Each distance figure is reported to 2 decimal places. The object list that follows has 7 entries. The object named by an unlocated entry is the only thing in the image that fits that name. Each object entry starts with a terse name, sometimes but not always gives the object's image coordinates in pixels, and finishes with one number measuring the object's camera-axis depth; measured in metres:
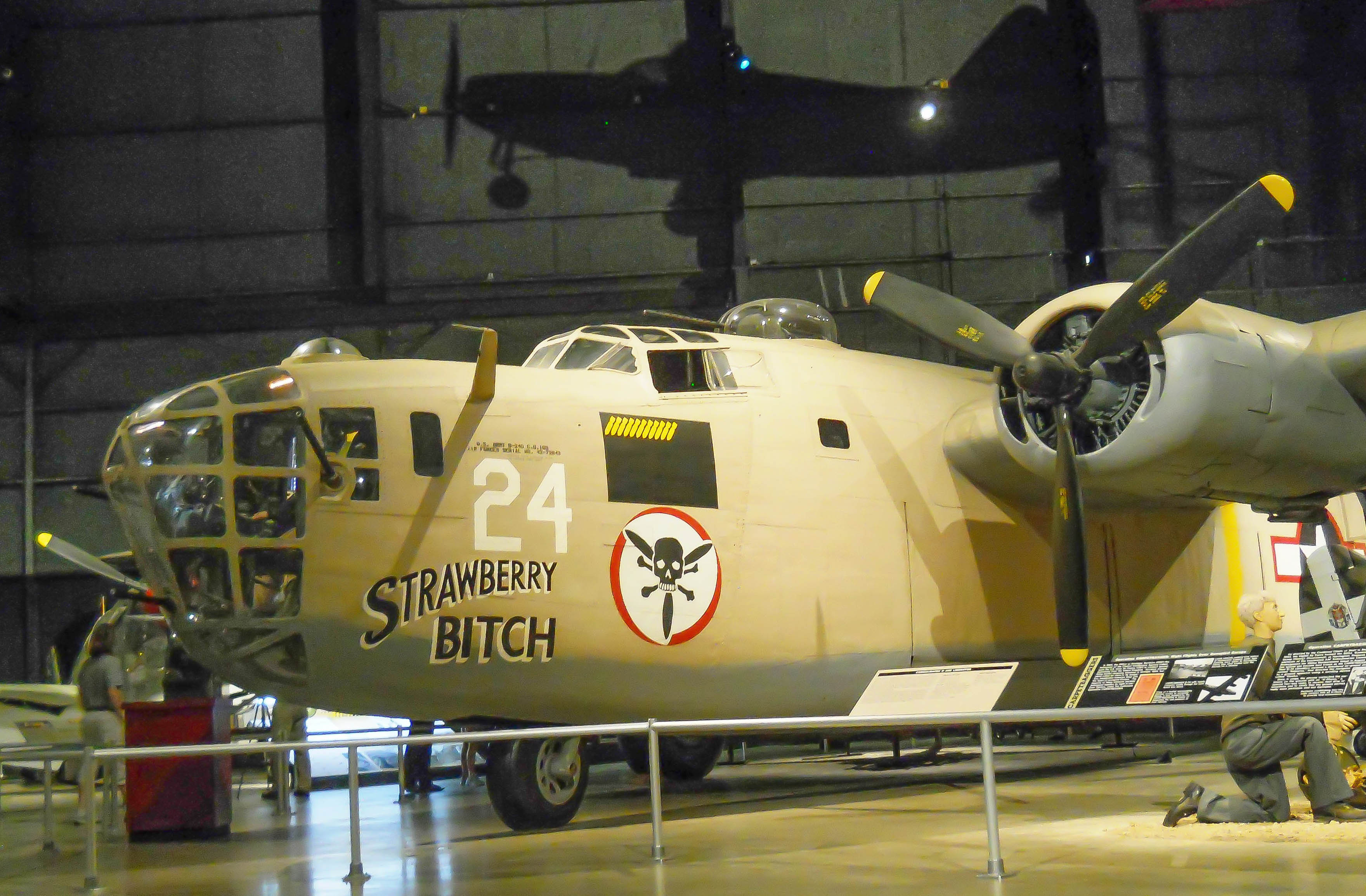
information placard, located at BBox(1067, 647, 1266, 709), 6.82
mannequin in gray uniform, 7.22
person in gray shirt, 14.51
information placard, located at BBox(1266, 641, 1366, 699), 6.55
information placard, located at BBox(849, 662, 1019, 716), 7.21
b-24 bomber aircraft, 8.57
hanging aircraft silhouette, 22.50
